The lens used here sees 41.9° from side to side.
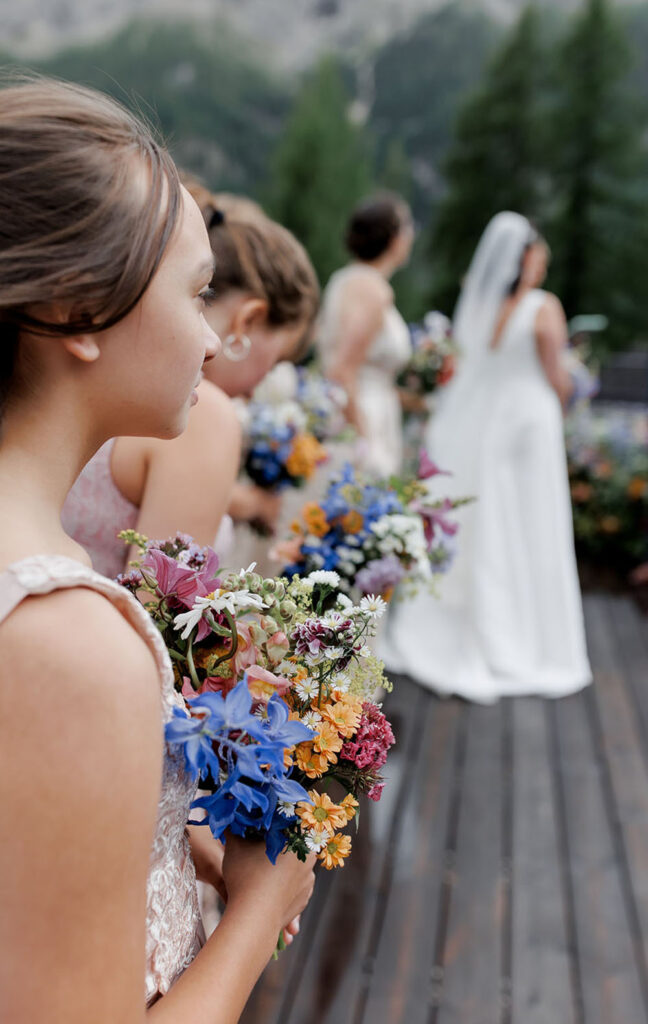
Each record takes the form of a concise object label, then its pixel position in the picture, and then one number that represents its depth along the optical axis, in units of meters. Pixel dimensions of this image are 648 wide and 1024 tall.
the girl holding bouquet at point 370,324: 4.28
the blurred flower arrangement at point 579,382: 4.82
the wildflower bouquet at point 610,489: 6.12
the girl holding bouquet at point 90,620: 0.61
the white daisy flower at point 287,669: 0.90
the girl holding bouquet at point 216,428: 1.38
